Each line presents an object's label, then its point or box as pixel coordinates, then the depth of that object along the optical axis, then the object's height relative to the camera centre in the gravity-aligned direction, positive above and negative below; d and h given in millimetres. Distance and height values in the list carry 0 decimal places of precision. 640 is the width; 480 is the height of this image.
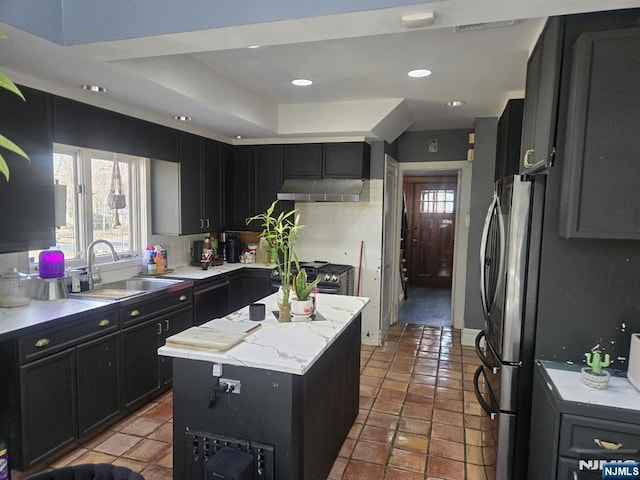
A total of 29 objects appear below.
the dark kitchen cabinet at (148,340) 3010 -998
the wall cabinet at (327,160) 4441 +598
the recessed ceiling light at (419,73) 3071 +1086
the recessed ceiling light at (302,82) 3383 +1093
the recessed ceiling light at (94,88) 2682 +786
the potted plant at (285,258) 2311 -250
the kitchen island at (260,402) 1881 -901
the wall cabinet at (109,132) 2762 +589
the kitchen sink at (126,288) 3031 -638
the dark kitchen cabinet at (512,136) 3391 +694
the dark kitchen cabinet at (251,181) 4750 +368
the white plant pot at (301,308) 2447 -554
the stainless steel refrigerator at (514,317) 2080 -508
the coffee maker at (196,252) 4582 -453
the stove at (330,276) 4352 -659
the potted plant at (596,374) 1795 -669
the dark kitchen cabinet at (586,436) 1656 -875
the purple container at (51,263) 2822 -384
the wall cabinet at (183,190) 3992 +208
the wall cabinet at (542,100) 1930 +629
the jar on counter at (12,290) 2615 -543
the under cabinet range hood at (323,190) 4324 +263
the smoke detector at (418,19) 1640 +793
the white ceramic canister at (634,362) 1793 -612
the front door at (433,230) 7781 -244
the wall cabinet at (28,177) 2396 +185
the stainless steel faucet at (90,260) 3209 -404
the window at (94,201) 3271 +61
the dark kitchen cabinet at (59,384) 2277 -1061
